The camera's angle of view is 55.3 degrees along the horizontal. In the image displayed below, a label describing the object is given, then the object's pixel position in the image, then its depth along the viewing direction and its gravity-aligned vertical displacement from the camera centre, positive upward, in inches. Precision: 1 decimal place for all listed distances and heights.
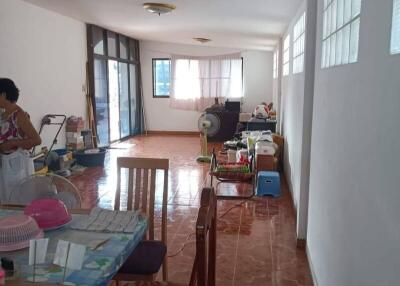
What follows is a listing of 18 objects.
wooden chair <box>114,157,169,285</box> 83.0 -23.4
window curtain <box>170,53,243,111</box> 358.9 +12.5
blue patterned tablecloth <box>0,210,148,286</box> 50.0 -24.1
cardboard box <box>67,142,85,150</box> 235.1 -33.7
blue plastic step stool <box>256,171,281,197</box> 173.6 -41.7
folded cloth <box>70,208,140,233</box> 66.2 -23.3
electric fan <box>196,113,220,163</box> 252.5 -23.6
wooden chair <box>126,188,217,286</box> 48.4 -20.2
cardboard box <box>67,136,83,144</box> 236.1 -30.1
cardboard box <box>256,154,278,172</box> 193.2 -34.8
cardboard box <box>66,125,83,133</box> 236.4 -22.7
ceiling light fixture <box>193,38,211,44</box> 293.5 +40.7
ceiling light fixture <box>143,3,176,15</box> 169.3 +37.8
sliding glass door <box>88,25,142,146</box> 279.0 +6.3
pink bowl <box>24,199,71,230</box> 65.0 -21.0
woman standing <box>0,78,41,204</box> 106.0 -13.2
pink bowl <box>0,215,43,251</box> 57.3 -21.5
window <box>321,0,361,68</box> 63.1 +12.0
